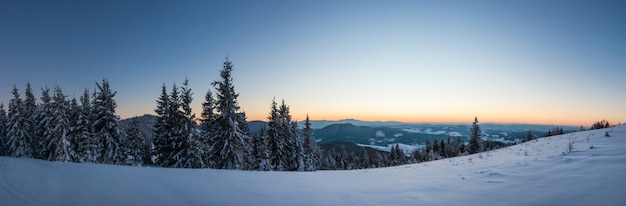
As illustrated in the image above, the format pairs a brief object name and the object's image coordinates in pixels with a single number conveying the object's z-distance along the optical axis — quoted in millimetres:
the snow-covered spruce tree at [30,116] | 34188
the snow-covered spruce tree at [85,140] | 28125
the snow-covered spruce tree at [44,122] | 28859
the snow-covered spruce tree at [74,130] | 28922
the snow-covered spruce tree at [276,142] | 32719
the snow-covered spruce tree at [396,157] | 78344
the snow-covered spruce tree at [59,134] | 27203
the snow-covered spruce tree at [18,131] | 31831
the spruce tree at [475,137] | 51219
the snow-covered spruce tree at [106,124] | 27234
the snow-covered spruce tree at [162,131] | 25734
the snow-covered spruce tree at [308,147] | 39500
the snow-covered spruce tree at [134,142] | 42594
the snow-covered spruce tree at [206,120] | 26375
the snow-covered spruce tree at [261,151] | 29527
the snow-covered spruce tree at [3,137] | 38309
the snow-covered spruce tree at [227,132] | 23047
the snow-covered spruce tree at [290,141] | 35062
